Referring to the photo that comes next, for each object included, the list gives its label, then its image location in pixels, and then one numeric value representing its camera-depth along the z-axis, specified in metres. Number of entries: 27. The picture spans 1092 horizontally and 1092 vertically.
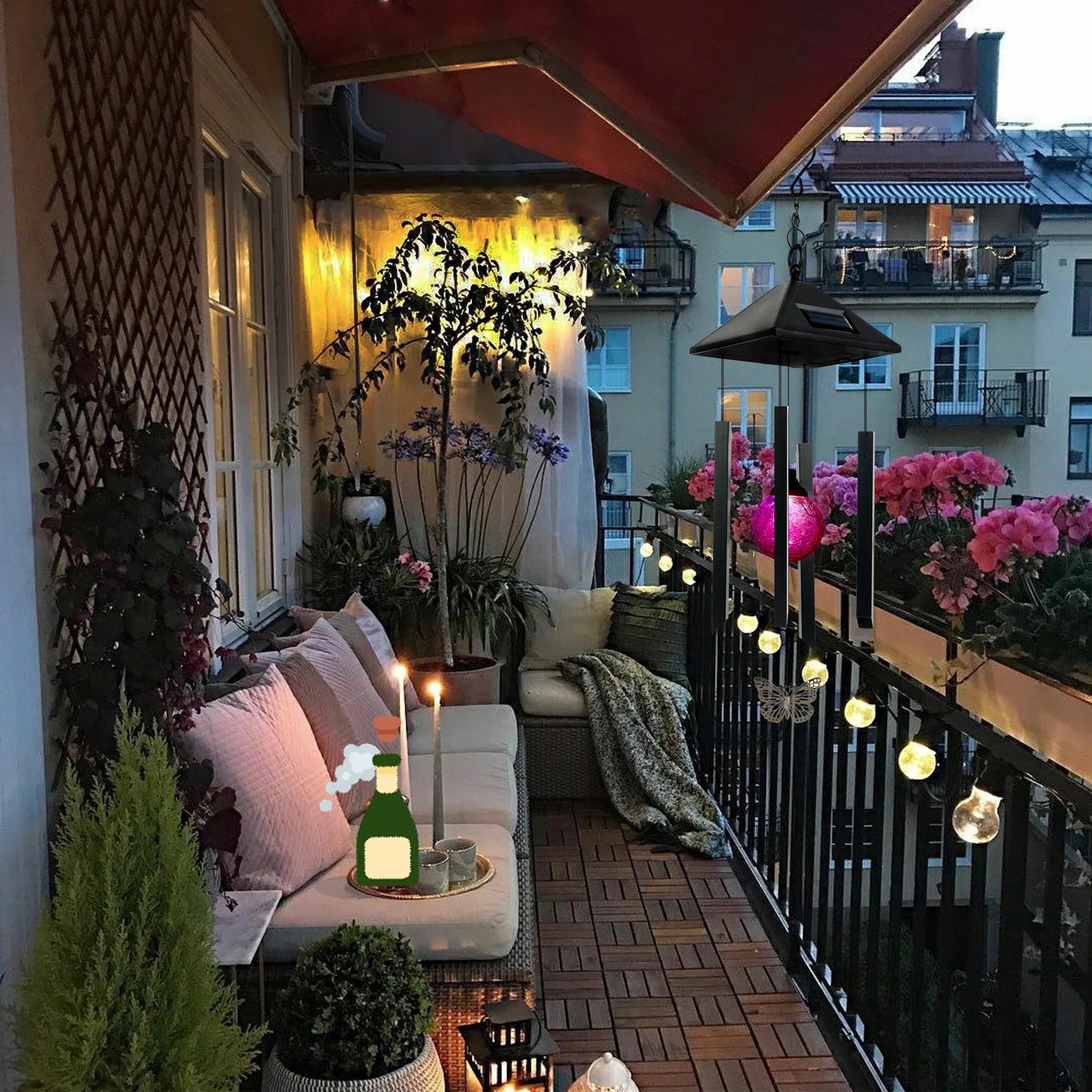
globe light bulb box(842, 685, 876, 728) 1.97
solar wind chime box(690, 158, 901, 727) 1.89
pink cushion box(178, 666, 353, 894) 1.95
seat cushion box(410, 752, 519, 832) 2.59
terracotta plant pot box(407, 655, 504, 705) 3.88
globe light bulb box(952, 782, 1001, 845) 1.48
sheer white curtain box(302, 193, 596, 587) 4.54
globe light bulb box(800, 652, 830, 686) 2.36
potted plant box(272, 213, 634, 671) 3.84
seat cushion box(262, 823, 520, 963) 1.92
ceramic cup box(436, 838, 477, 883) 2.09
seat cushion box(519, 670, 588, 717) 3.86
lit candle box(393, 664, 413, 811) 2.05
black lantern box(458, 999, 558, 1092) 1.73
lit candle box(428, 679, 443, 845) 2.05
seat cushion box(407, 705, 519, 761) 3.22
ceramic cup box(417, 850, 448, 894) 2.02
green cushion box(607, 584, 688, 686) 4.20
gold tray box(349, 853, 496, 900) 2.01
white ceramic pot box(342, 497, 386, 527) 4.38
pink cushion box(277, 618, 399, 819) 2.46
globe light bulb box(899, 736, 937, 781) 1.70
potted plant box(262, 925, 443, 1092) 1.63
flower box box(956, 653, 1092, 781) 1.34
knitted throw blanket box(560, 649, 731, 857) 3.53
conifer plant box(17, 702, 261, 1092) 1.24
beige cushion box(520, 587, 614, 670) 4.34
